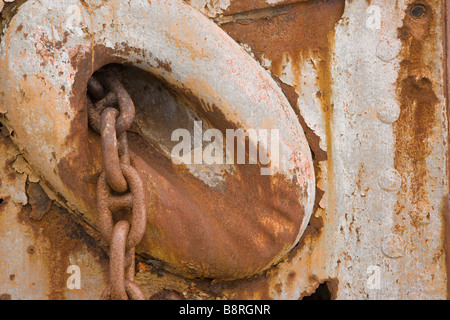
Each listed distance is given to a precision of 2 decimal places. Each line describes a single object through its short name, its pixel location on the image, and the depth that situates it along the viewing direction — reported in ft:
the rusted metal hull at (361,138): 5.91
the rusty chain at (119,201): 5.29
